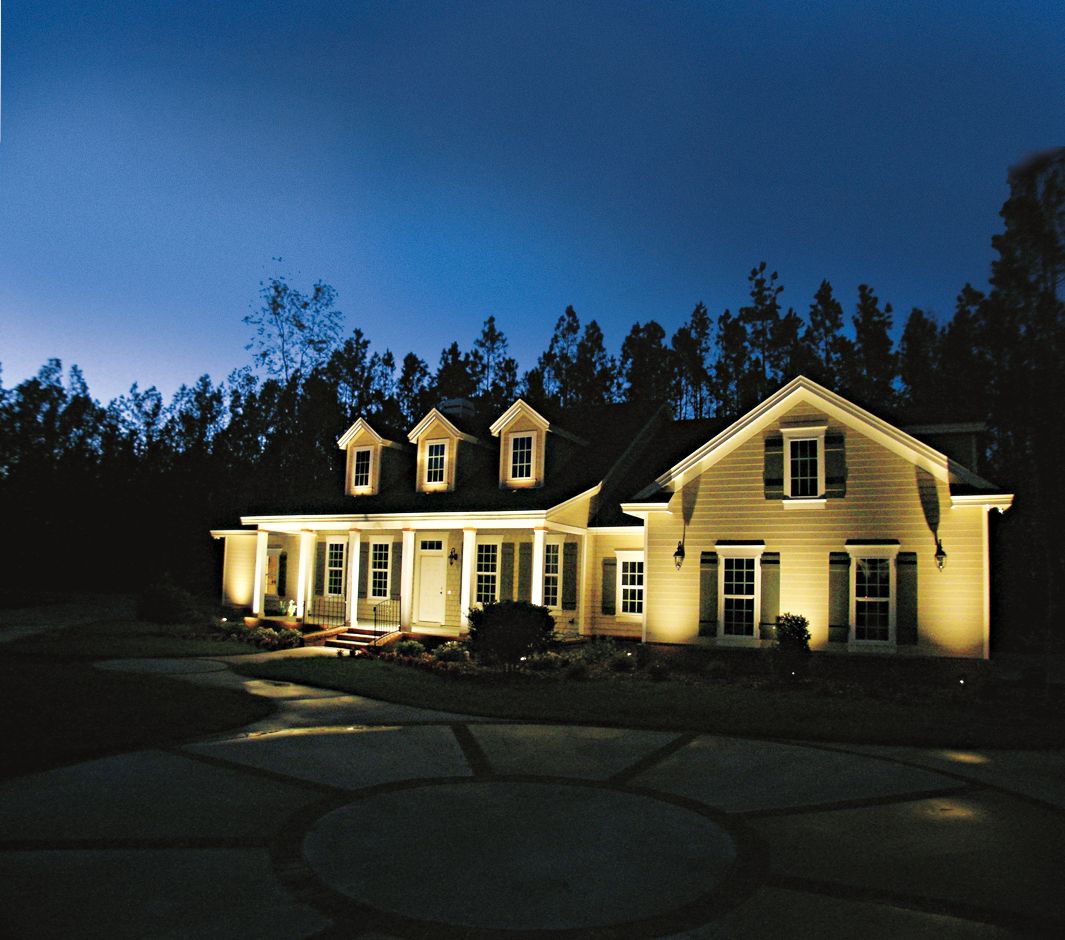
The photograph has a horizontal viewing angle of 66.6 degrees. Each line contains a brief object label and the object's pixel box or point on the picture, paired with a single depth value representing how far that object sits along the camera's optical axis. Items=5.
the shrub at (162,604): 24.61
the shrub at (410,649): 19.98
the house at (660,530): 16.86
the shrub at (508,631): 16.56
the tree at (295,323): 38.88
